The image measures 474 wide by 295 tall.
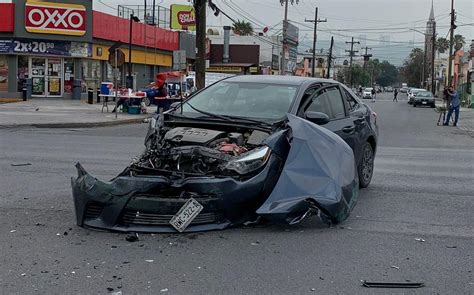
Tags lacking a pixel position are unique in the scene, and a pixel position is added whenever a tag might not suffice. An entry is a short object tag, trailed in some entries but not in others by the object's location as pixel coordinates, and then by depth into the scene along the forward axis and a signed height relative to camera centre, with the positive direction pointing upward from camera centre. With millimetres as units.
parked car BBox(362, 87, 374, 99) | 75769 -205
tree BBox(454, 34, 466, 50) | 109069 +10899
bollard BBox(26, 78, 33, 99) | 33156 -423
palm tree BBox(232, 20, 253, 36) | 82550 +8524
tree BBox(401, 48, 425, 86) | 133250 +6270
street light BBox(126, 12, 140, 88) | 35250 +320
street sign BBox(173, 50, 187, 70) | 23438 +1037
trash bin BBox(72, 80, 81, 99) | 34938 -451
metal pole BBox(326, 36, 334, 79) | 83988 +5801
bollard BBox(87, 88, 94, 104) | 31562 -814
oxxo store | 33000 +1949
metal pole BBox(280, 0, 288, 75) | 56100 +6121
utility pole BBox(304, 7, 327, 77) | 70950 +8841
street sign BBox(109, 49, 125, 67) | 25516 +1125
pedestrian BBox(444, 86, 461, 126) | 24920 -316
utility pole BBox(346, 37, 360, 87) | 112250 +7750
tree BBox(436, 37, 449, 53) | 119875 +10444
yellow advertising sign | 53100 +6157
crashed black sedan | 5781 -900
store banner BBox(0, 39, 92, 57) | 33031 +1887
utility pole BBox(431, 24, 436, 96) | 70638 +5454
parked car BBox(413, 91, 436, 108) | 51281 -414
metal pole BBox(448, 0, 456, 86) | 51031 +5620
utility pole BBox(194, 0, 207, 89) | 26016 +1901
